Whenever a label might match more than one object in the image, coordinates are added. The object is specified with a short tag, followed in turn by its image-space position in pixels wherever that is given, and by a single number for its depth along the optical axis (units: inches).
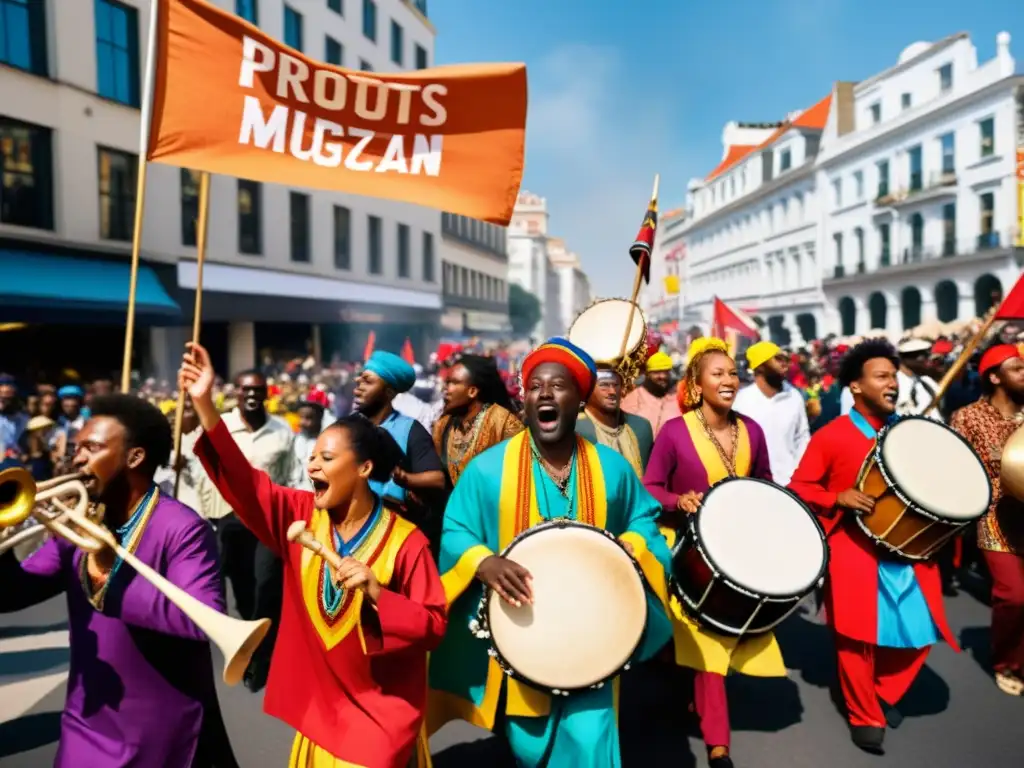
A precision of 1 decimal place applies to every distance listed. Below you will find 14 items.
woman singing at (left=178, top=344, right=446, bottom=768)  101.7
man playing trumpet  96.0
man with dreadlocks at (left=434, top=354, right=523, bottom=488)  209.5
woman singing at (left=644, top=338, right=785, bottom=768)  154.8
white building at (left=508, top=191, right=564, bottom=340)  3981.3
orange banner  141.1
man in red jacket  163.5
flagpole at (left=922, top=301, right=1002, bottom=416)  198.5
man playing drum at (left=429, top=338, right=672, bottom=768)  118.9
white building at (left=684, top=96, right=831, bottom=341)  1879.9
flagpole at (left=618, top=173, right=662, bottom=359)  174.8
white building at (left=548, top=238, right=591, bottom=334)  5221.5
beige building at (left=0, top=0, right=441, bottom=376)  634.8
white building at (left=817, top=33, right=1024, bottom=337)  1256.8
